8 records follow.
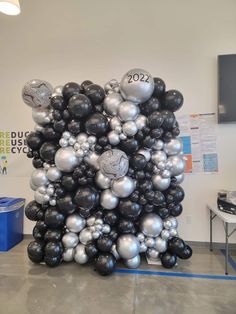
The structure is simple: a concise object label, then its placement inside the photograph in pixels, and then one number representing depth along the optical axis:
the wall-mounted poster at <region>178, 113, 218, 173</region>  3.10
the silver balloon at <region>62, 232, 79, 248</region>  2.52
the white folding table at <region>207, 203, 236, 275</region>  2.36
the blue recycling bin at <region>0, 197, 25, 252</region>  3.07
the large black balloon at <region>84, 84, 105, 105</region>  2.46
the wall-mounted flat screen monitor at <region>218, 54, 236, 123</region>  2.97
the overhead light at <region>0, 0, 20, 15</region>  1.88
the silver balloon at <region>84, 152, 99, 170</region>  2.46
